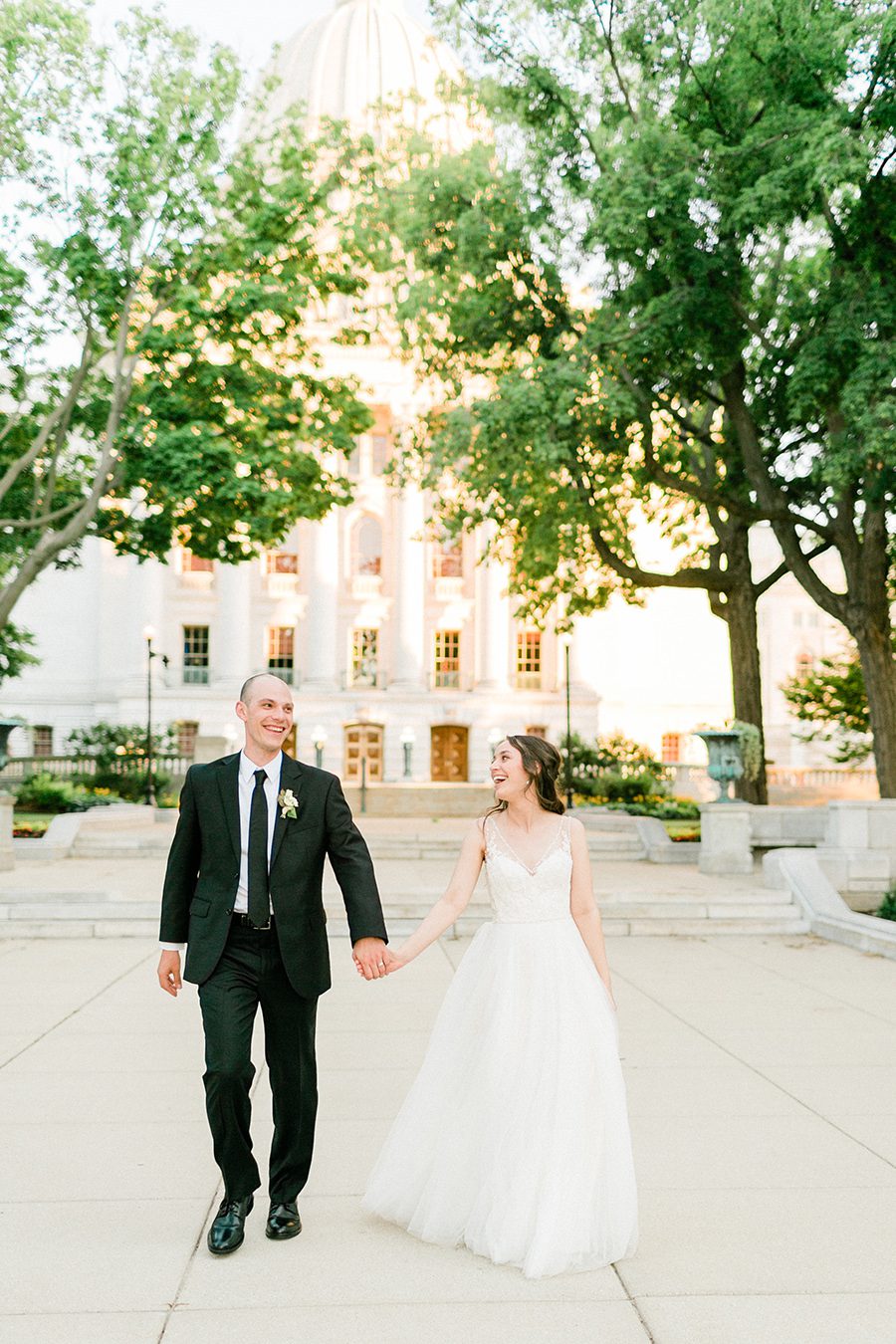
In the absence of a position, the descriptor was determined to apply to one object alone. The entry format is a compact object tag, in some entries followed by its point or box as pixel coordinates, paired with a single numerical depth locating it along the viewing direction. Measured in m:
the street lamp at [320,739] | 43.94
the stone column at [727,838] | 21.25
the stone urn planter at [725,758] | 21.81
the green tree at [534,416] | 22.38
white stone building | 57.66
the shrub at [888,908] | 16.33
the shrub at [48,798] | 30.83
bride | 4.73
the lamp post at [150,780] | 33.03
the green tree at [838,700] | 33.12
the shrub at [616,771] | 36.88
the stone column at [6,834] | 21.17
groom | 4.89
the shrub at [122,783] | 36.91
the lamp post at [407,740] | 51.25
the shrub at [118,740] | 43.69
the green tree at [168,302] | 22.41
